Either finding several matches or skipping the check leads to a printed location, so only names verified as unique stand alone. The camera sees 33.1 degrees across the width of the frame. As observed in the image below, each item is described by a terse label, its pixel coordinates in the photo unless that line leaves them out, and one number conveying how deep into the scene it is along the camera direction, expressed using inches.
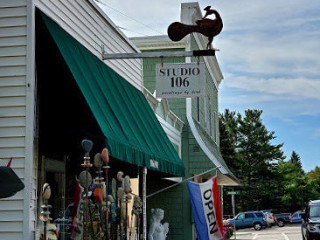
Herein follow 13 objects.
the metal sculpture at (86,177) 251.1
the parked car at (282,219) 1794.5
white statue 528.1
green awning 305.4
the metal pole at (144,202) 421.3
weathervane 375.9
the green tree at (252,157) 2258.9
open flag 596.4
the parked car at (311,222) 681.6
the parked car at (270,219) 1634.7
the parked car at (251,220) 1598.8
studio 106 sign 406.3
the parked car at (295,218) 1855.3
